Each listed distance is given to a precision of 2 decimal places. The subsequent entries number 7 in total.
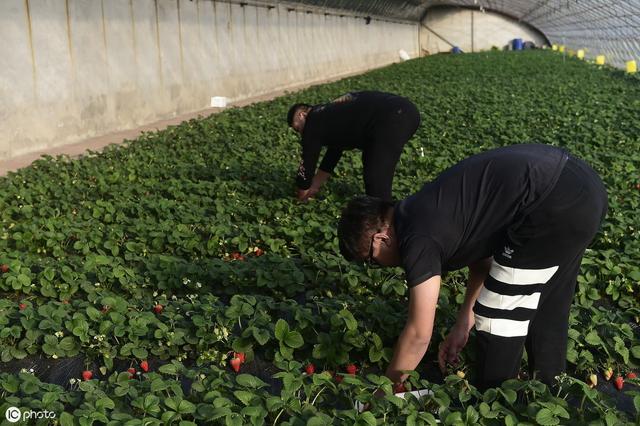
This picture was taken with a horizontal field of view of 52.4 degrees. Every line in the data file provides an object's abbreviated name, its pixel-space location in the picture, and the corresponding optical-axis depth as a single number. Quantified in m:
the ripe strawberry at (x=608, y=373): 3.24
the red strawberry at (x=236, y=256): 5.00
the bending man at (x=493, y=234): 2.50
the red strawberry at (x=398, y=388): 2.80
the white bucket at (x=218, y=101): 13.87
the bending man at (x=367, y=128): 5.04
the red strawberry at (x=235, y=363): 3.30
